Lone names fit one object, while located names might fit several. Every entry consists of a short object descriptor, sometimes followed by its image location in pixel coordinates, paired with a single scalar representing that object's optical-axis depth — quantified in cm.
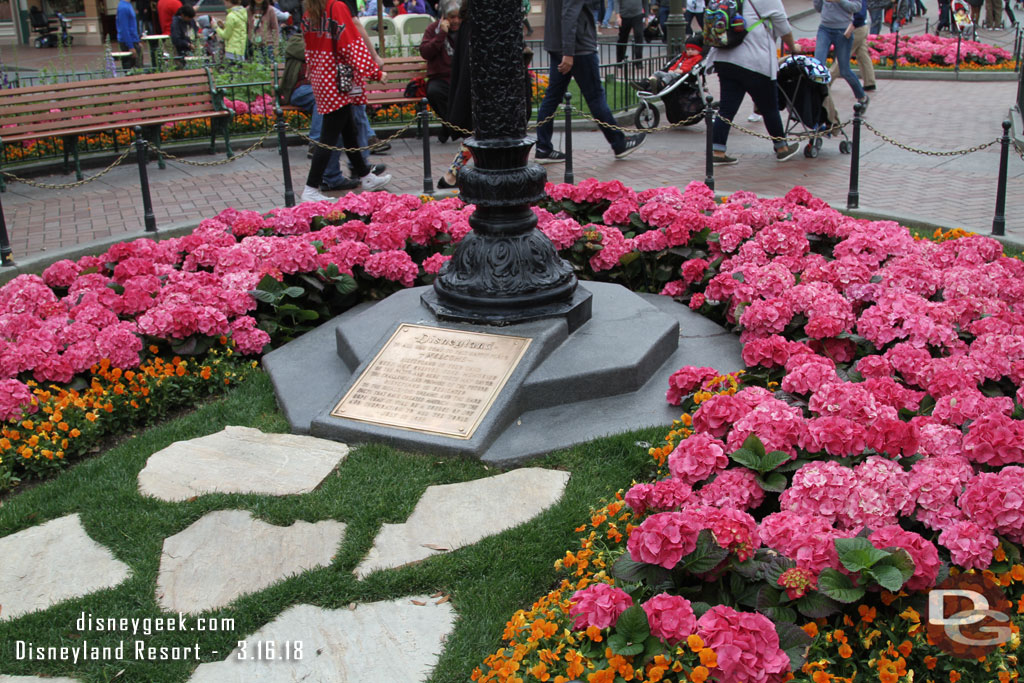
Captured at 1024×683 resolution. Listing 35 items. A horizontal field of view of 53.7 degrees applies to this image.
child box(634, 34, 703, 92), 1191
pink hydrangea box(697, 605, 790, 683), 261
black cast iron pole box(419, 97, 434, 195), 938
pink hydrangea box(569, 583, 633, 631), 281
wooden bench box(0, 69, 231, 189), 1071
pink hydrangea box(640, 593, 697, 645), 273
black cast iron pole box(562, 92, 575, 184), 927
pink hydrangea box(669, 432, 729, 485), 358
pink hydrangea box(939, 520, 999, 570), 303
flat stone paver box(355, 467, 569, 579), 372
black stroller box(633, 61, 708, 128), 1194
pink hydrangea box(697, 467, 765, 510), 345
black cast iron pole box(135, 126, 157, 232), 820
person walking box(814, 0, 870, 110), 1290
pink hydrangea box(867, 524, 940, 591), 287
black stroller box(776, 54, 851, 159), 1055
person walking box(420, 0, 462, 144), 1112
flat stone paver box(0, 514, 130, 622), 356
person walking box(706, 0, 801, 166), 989
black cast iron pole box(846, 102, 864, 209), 818
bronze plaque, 451
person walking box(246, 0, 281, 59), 1735
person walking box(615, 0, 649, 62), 1941
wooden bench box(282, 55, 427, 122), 1259
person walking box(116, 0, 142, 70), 2081
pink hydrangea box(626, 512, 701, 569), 295
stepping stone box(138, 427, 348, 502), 419
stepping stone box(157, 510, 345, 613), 353
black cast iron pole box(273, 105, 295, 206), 898
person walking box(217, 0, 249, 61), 1659
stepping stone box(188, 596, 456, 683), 313
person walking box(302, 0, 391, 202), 849
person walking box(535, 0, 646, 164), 966
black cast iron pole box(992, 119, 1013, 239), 719
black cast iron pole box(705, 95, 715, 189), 876
